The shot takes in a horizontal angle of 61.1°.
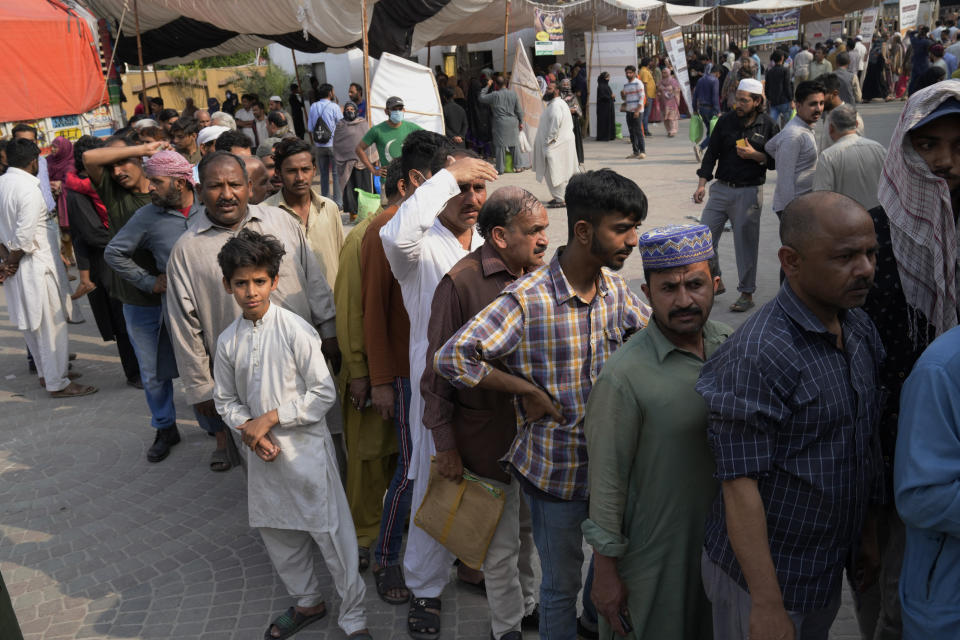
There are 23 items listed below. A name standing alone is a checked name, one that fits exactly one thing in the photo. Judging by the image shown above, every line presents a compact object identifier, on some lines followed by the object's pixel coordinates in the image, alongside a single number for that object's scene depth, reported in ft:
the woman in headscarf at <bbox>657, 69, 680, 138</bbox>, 69.67
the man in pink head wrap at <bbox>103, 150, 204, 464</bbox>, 15.62
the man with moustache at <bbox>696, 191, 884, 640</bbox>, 6.22
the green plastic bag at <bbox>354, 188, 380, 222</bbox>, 14.88
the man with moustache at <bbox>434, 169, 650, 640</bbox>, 8.51
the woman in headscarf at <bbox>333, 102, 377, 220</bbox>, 41.45
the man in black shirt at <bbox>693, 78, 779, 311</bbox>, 23.03
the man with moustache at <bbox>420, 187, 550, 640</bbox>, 9.48
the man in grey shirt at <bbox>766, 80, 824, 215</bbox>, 21.49
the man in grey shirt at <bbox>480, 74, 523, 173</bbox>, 53.42
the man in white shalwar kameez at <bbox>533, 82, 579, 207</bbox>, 41.70
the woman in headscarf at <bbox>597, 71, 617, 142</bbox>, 66.03
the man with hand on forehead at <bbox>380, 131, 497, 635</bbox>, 10.57
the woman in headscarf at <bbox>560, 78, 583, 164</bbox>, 50.21
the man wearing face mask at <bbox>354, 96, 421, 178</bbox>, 34.58
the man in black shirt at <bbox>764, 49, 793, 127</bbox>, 56.49
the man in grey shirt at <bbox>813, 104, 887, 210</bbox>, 18.92
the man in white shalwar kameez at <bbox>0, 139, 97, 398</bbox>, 21.45
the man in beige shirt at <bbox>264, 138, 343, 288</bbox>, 14.58
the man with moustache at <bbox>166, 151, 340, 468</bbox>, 12.80
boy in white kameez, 10.98
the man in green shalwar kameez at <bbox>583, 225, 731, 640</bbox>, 7.25
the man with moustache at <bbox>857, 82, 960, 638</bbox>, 7.37
